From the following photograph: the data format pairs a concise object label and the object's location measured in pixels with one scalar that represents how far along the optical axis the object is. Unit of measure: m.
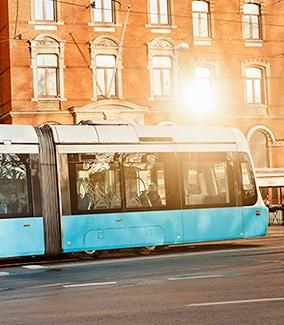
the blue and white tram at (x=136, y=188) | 16.89
